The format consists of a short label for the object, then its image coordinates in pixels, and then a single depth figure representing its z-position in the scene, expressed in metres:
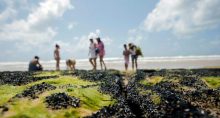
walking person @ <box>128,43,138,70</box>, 13.56
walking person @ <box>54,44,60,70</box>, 14.02
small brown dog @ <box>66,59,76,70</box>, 14.95
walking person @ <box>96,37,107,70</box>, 13.06
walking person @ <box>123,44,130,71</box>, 13.60
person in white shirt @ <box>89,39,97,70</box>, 13.06
